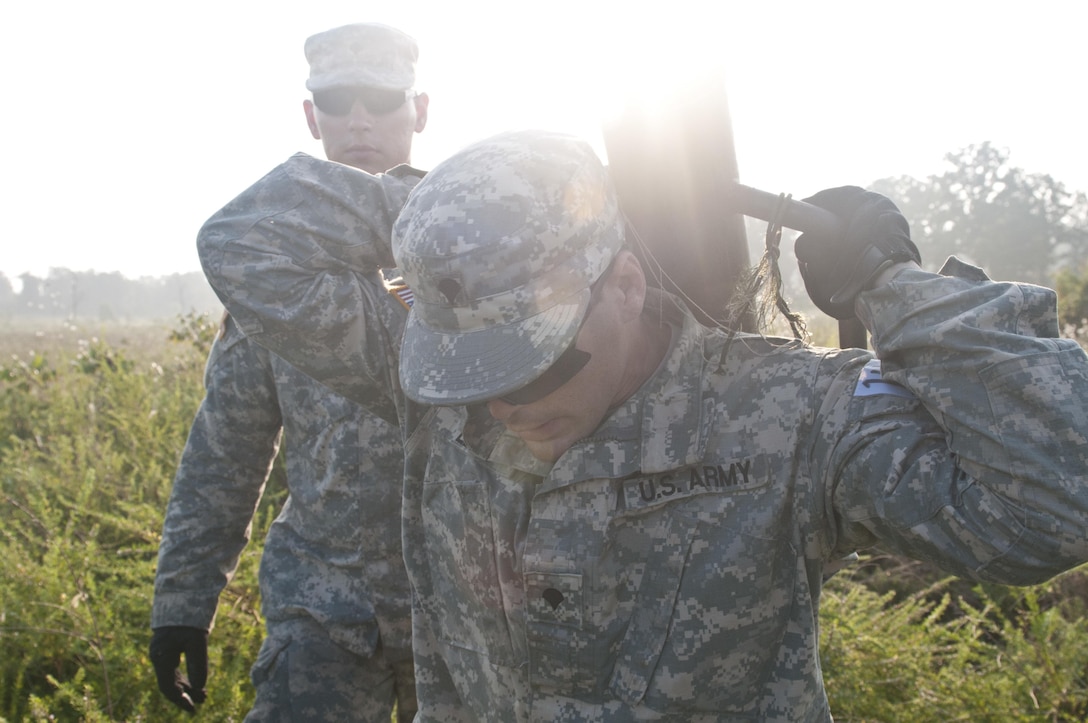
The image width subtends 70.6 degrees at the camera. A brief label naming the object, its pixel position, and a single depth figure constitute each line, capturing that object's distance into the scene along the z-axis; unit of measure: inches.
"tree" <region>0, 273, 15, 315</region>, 3965.1
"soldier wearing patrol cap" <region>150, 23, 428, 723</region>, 94.3
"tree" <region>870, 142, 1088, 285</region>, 1935.3
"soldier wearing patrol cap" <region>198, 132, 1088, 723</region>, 46.3
